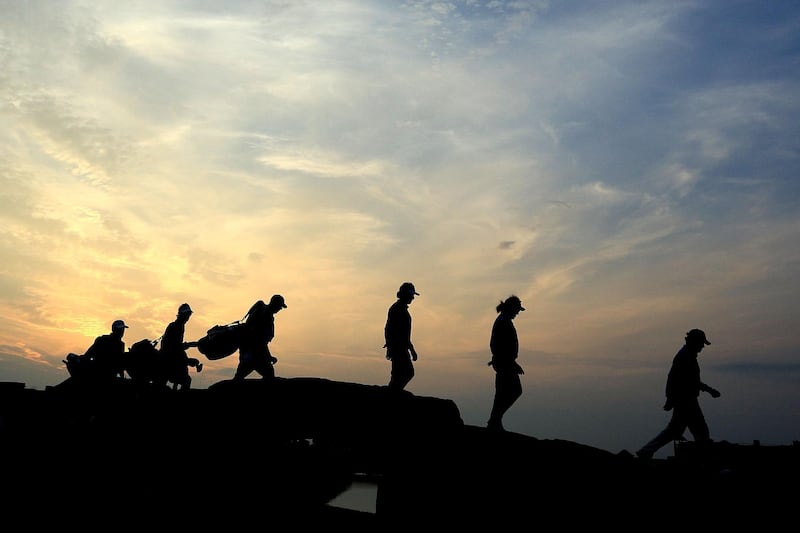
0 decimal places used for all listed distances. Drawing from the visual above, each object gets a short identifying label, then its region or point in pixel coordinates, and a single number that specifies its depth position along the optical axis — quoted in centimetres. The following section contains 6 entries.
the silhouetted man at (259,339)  1195
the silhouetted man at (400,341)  1092
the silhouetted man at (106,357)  1348
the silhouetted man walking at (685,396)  1061
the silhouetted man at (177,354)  1342
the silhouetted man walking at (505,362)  1032
